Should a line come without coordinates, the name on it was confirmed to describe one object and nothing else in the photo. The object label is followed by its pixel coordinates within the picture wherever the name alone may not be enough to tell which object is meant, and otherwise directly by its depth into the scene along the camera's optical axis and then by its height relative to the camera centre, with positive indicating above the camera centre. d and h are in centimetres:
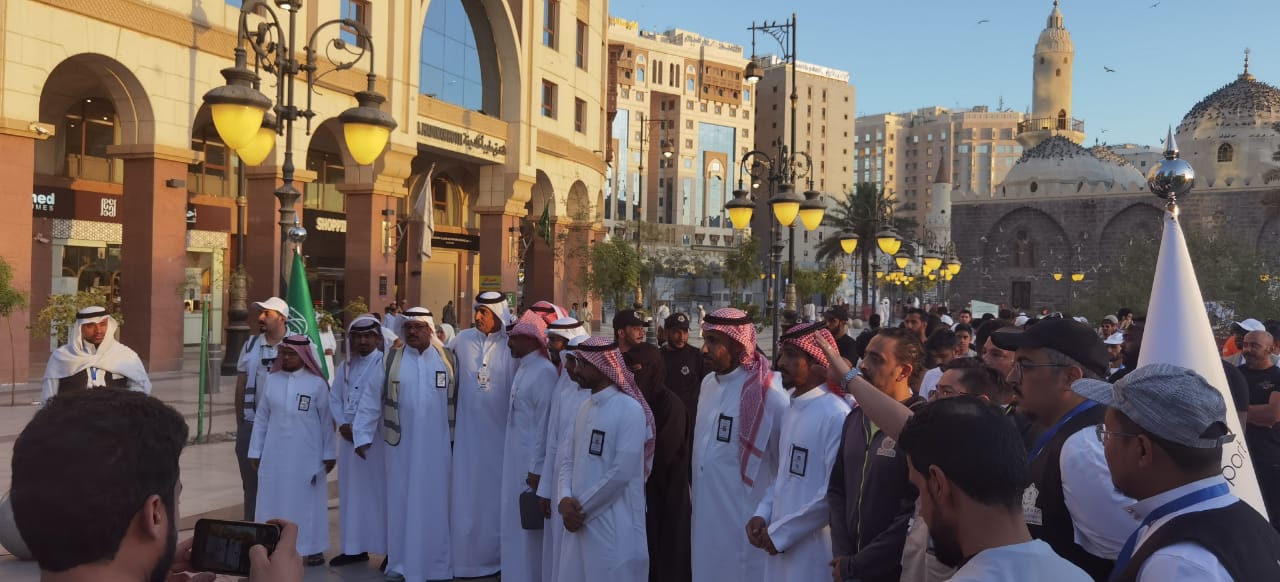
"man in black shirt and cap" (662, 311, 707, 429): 955 -75
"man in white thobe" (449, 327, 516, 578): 737 -140
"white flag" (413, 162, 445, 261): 2336 +180
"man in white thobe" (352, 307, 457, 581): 727 -122
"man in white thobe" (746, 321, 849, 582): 452 -91
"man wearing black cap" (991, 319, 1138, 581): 296 -52
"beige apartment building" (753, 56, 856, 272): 11825 +2155
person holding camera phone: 172 -40
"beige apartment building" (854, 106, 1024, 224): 16050 +2442
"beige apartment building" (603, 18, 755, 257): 11062 +1919
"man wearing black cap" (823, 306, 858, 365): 1023 -44
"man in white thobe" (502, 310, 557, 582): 670 -111
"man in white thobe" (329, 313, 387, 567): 754 -153
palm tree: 5738 +481
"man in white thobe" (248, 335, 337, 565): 723 -131
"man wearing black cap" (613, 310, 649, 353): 820 -38
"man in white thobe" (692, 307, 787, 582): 541 -94
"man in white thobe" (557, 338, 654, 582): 541 -114
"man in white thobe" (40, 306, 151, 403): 748 -70
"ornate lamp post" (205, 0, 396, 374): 803 +149
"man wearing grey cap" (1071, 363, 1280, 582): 221 -48
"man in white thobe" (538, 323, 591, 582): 586 -101
